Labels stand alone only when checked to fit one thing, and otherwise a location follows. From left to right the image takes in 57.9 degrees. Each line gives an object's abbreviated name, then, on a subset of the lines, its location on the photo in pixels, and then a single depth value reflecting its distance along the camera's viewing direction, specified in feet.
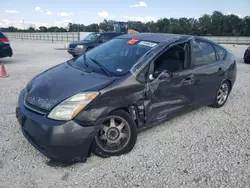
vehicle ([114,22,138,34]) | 97.58
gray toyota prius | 8.21
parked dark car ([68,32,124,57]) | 41.30
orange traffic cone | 23.77
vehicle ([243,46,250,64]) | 37.46
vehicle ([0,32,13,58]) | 30.60
